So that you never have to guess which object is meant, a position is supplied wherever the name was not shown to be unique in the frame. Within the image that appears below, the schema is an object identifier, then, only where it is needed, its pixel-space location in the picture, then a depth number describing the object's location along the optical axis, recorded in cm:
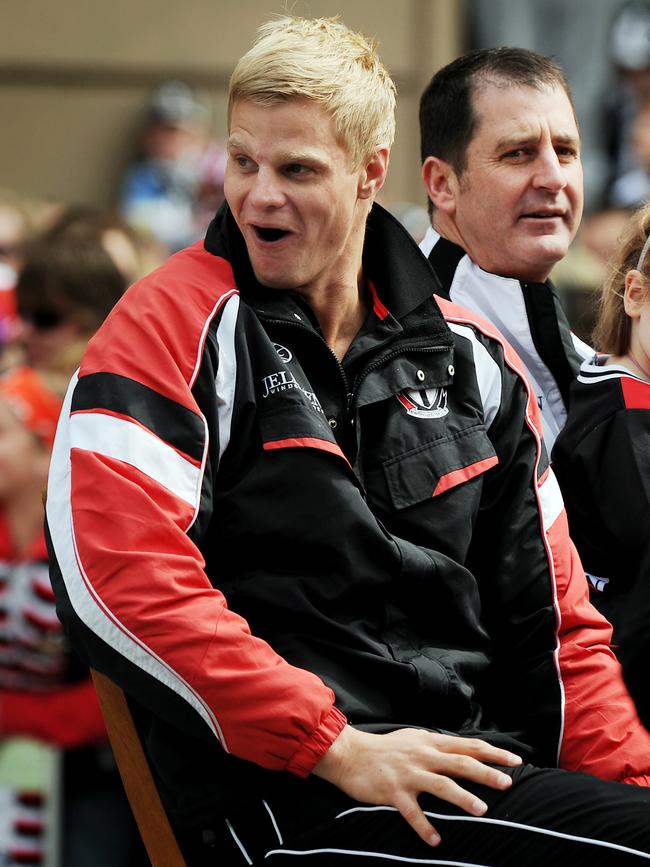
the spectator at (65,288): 907
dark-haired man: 611
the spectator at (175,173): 1681
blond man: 420
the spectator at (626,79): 1861
